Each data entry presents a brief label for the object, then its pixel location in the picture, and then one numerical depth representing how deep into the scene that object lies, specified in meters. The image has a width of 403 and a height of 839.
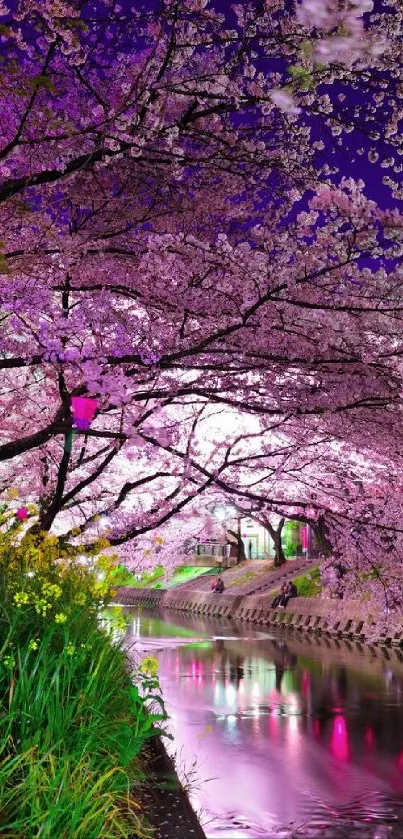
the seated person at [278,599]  46.53
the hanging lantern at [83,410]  9.77
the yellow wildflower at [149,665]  7.93
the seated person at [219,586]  59.66
